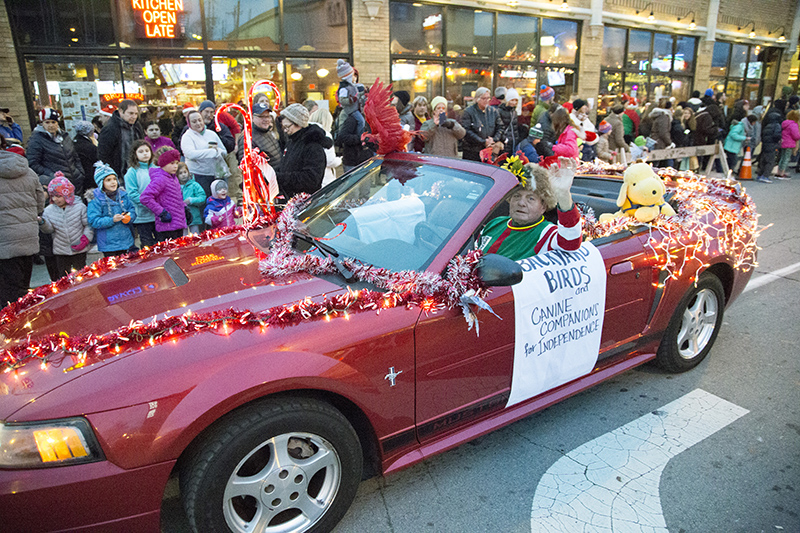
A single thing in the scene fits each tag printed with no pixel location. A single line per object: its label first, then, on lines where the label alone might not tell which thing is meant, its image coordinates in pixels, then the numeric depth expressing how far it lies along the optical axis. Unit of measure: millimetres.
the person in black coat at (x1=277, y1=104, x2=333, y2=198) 5371
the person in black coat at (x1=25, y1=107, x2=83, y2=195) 6738
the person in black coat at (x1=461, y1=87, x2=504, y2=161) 8266
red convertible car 1878
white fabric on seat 2879
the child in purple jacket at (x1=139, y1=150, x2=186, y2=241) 5277
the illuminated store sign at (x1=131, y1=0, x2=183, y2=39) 9953
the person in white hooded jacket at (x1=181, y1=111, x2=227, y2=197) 6824
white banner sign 2748
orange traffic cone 13867
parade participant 2885
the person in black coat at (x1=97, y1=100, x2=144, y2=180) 7133
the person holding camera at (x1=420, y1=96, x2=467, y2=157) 7633
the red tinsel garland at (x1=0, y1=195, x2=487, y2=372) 2047
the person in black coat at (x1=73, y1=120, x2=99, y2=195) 7737
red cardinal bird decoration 3623
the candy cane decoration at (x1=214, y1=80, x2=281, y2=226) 4133
